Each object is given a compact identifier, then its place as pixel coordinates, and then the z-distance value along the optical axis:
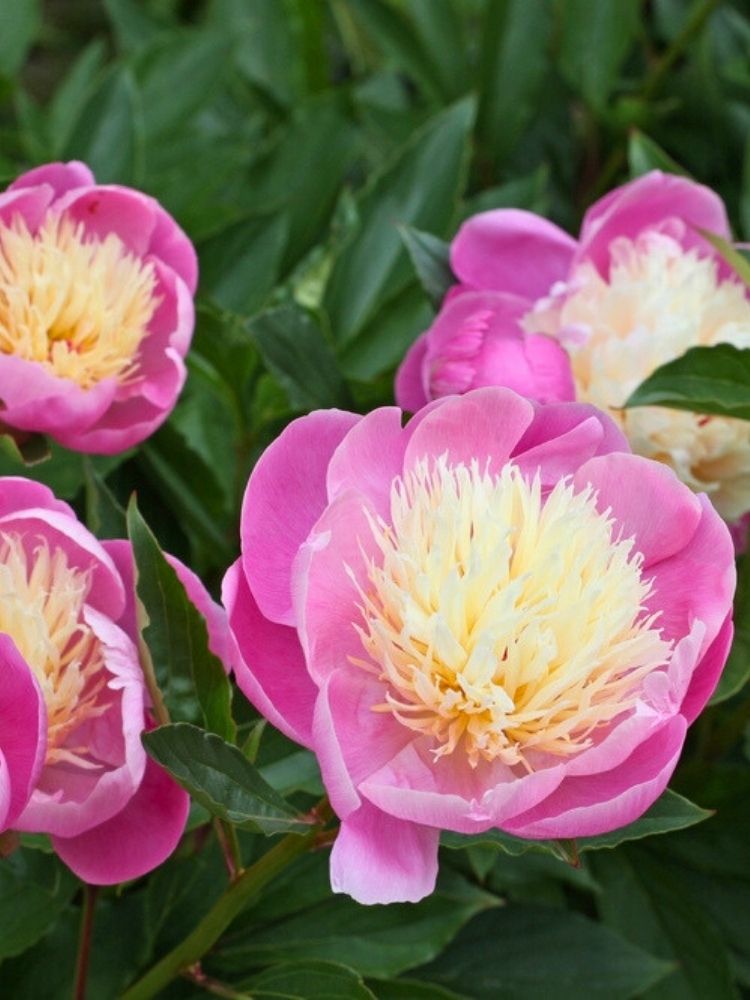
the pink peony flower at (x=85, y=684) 0.92
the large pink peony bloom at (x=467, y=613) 0.89
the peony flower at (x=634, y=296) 1.06
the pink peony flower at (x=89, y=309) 1.01
